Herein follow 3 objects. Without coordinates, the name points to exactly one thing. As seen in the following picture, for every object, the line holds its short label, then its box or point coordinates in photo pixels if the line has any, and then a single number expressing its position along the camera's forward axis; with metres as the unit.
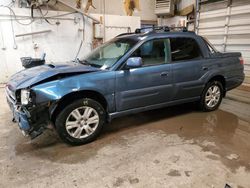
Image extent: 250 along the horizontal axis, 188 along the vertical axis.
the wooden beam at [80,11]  6.89
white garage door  6.70
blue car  2.65
